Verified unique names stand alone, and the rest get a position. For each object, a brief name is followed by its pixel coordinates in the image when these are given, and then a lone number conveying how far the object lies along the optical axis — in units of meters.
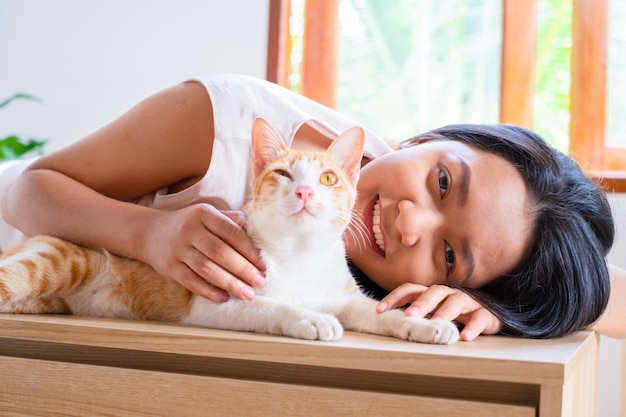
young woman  0.95
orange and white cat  0.83
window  2.10
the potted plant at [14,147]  2.17
